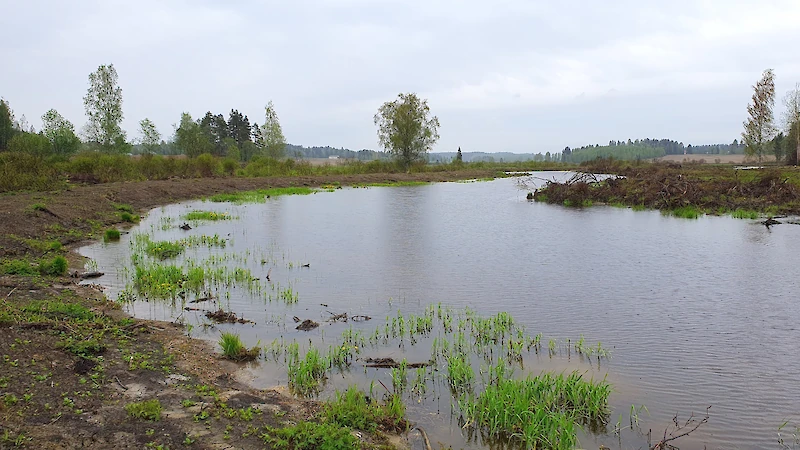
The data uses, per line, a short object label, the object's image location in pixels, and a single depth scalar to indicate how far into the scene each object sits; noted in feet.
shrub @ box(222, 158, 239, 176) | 155.74
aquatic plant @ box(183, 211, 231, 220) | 77.78
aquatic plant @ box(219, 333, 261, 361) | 24.99
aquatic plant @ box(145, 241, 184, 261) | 48.84
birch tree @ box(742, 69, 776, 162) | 196.03
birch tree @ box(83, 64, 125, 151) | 144.36
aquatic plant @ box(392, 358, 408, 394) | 22.25
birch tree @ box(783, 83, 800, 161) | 197.06
